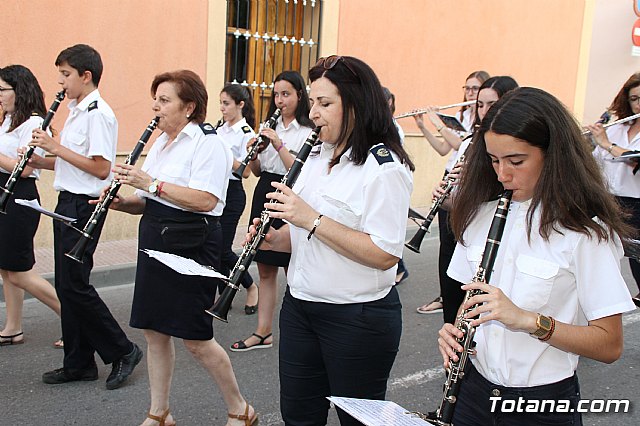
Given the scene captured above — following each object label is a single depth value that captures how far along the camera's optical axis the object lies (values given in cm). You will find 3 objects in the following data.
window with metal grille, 885
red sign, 1445
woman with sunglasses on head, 242
